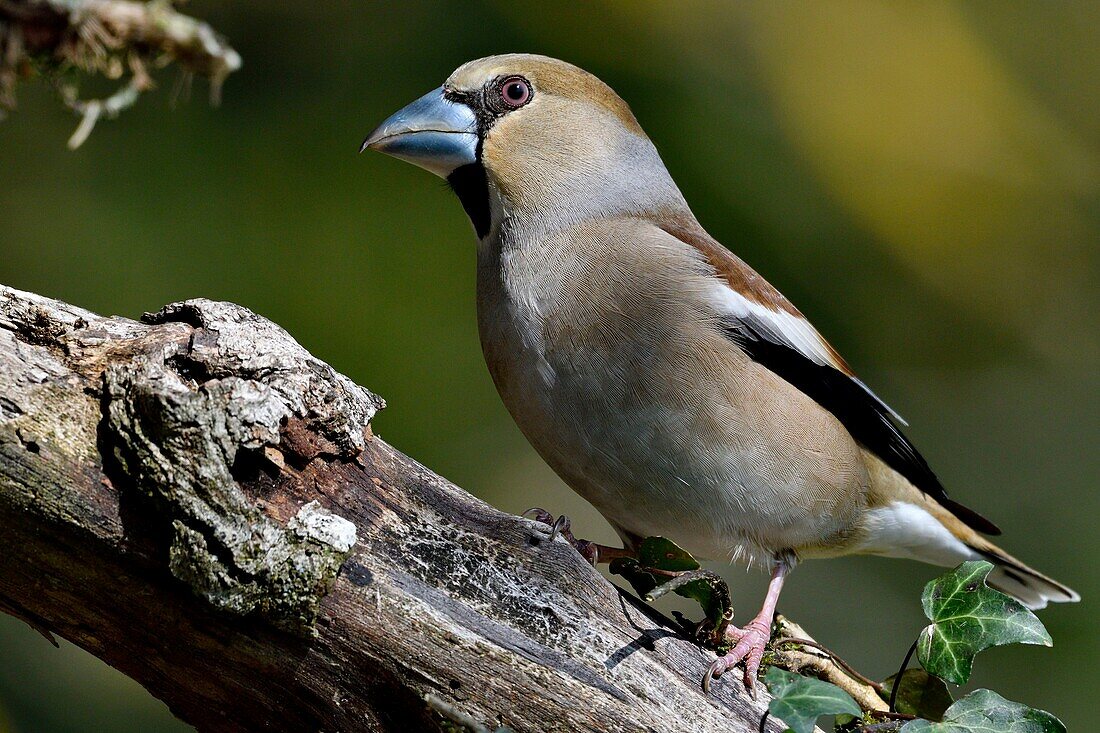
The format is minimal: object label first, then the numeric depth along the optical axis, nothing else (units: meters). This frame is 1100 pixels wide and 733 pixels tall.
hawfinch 4.69
